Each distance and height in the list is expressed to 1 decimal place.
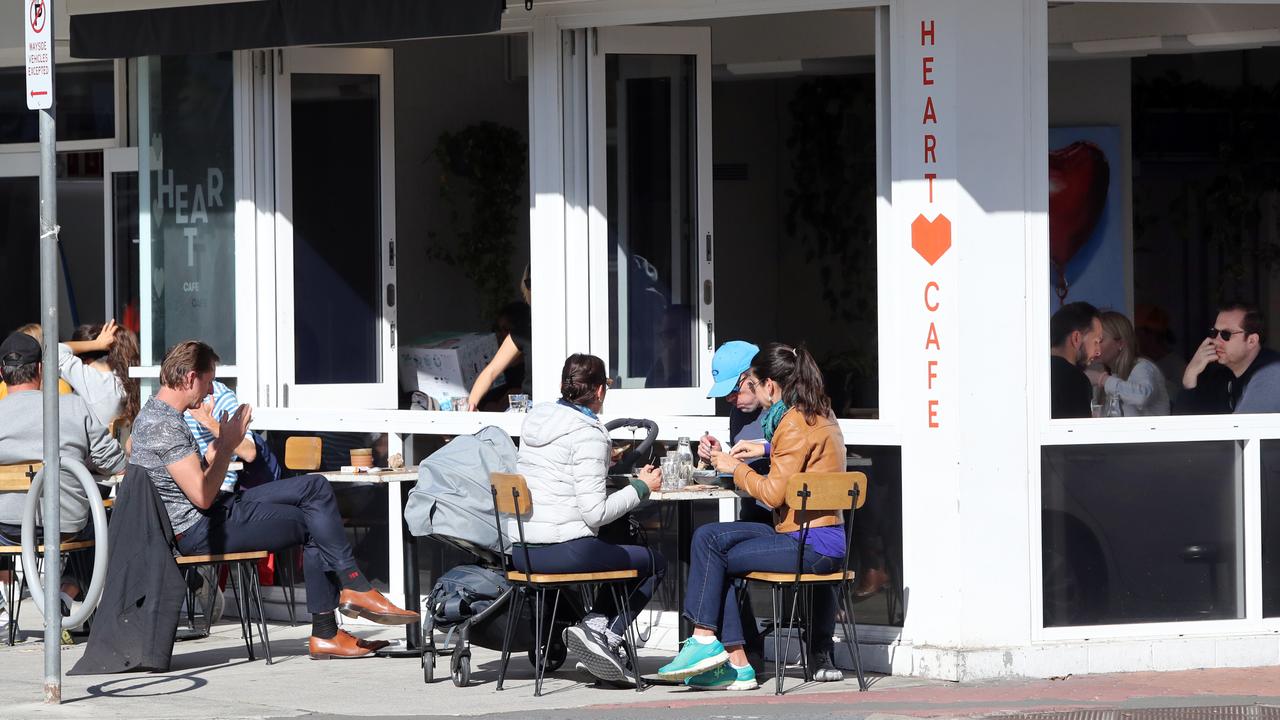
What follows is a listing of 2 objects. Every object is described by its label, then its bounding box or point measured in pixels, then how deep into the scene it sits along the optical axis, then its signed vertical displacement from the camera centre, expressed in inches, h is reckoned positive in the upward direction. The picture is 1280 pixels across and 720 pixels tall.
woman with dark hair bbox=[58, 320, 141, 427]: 693.3 -13.6
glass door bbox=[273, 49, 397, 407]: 684.7 +15.5
